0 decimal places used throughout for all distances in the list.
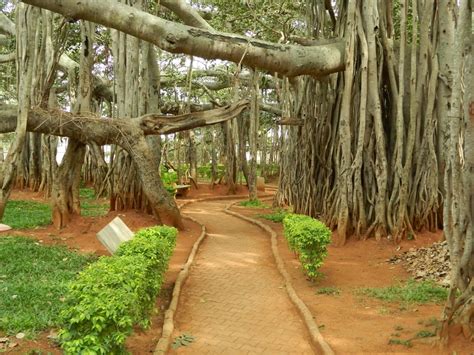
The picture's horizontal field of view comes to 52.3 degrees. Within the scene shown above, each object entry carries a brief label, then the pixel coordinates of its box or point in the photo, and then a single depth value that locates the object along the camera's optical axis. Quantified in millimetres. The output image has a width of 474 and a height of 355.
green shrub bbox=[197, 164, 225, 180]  26484
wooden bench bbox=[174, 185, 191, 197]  18428
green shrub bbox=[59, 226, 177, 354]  2963
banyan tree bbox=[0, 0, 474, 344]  7070
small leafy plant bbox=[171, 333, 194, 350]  4214
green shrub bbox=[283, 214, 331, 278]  5938
